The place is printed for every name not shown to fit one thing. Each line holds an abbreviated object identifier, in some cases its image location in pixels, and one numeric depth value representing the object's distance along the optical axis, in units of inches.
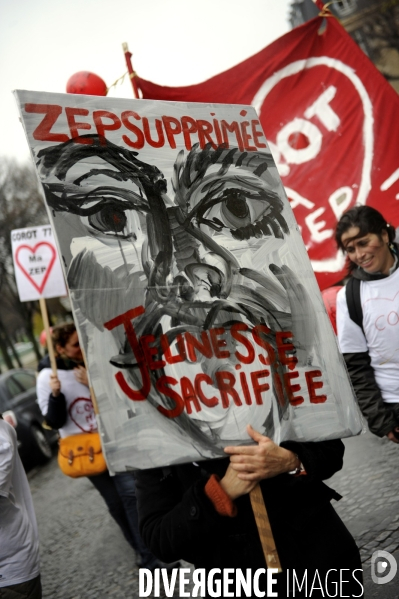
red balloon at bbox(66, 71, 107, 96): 152.9
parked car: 397.4
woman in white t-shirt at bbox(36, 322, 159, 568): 181.3
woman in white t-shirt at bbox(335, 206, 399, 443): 127.0
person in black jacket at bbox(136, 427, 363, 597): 76.4
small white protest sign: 214.8
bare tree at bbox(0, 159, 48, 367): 914.1
